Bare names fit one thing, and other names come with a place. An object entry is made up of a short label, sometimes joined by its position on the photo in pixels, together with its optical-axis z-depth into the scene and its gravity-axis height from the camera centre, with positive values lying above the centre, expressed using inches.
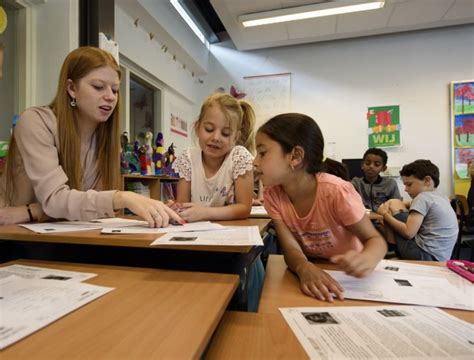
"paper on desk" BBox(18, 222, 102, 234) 30.1 -4.6
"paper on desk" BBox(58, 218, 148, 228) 35.4 -4.8
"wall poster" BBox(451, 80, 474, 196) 142.0 +24.2
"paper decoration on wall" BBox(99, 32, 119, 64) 83.4 +40.1
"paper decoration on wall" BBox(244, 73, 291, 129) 166.2 +50.1
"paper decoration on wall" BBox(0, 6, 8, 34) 69.7 +38.4
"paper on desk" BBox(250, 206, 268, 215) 58.1 -5.9
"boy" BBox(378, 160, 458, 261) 69.2 -10.6
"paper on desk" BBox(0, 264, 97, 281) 23.0 -7.1
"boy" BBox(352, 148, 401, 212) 108.9 -0.7
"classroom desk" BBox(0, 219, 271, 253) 23.8 -4.9
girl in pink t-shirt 36.0 -1.8
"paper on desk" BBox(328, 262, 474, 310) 24.9 -9.7
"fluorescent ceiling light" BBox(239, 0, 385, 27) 123.2 +73.2
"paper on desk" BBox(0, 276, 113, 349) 15.0 -7.1
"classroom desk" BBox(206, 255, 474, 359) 18.5 -10.2
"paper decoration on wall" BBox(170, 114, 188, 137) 153.8 +31.1
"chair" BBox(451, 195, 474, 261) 111.7 -18.5
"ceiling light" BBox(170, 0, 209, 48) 130.2 +78.8
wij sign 151.4 +28.7
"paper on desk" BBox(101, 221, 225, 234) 29.5 -4.7
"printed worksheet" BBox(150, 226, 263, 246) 23.9 -4.7
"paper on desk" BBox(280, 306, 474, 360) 17.2 -9.8
